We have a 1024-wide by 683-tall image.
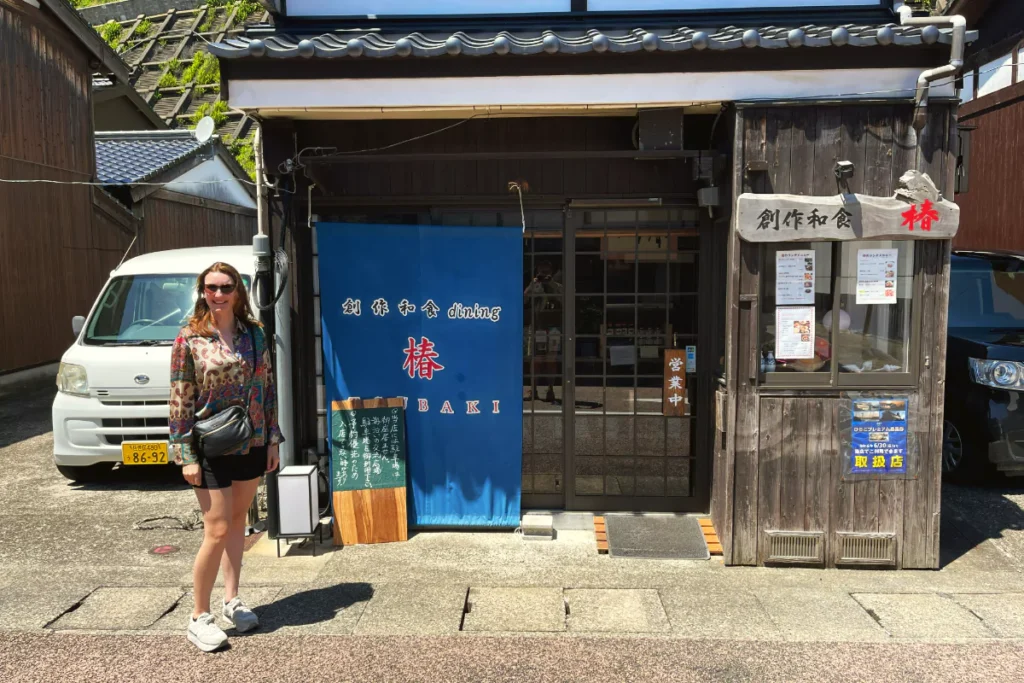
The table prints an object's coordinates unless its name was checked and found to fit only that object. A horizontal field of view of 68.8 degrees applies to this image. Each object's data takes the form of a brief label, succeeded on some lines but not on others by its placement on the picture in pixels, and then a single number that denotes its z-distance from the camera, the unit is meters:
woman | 4.06
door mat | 5.41
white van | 7.04
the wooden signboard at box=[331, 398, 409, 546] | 5.71
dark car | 6.83
